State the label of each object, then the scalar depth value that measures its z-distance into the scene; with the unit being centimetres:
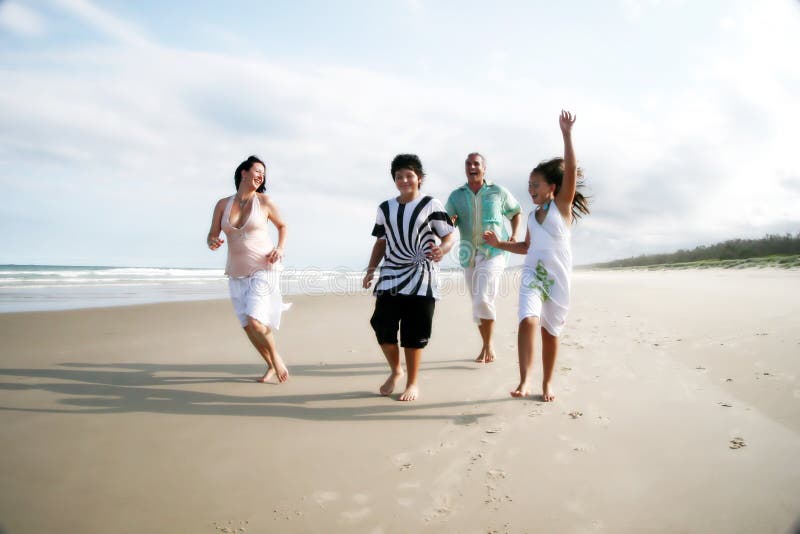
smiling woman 398
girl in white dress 338
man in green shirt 476
